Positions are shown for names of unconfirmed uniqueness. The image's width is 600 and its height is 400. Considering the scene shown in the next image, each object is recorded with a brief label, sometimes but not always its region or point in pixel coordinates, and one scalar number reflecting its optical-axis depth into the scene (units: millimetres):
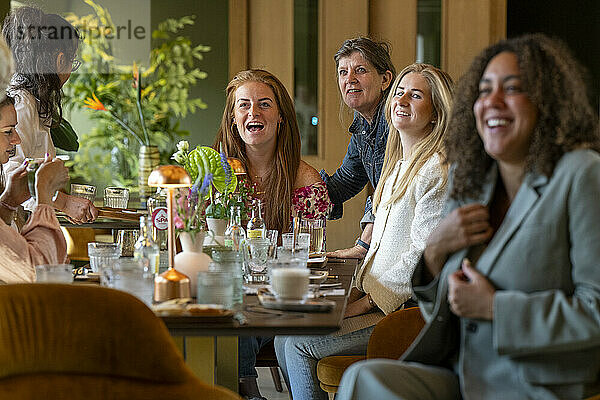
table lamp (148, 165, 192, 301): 3910
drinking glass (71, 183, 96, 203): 8008
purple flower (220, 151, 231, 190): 5301
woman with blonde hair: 5109
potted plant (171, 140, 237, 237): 4988
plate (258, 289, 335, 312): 3762
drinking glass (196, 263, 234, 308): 3773
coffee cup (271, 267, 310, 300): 3848
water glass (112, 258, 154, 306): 3830
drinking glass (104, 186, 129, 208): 8500
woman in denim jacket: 7457
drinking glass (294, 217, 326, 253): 5859
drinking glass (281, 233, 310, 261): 5357
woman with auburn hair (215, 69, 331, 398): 6516
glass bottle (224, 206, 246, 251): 4875
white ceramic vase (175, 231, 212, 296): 4148
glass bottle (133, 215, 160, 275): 4215
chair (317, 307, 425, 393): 4355
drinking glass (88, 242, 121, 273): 4824
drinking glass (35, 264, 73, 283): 3881
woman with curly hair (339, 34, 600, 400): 3043
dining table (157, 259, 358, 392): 3449
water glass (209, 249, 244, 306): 3912
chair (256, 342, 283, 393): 5570
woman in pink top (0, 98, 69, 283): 4066
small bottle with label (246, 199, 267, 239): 5348
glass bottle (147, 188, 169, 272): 5062
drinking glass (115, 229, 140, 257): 5598
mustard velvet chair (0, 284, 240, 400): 3129
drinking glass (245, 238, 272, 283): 4887
